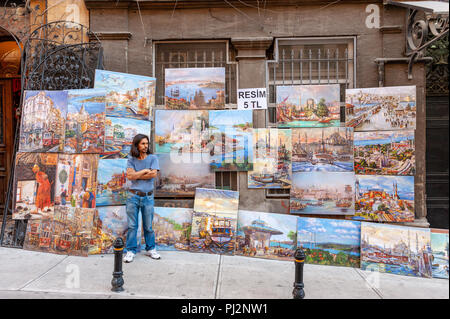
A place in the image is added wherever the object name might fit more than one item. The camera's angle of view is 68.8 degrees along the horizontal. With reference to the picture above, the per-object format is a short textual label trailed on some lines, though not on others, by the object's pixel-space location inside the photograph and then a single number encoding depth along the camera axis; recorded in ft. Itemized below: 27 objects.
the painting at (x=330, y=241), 19.04
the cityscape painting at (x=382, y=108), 20.25
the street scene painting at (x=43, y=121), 19.90
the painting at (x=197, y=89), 21.48
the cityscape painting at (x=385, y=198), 20.45
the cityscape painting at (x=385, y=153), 20.39
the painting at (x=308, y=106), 21.09
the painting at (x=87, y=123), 19.60
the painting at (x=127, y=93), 20.06
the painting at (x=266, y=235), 19.62
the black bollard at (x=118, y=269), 13.97
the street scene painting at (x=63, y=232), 19.01
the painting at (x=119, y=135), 20.01
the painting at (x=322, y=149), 20.86
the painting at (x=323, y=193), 20.81
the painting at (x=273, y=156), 21.18
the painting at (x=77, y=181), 19.30
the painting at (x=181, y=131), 21.43
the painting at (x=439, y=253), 17.63
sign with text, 21.36
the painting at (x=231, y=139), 21.24
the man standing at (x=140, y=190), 18.25
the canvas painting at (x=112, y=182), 19.72
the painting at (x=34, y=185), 19.85
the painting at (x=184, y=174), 21.54
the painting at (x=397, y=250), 17.89
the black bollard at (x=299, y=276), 13.55
